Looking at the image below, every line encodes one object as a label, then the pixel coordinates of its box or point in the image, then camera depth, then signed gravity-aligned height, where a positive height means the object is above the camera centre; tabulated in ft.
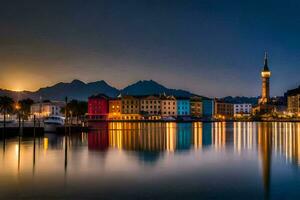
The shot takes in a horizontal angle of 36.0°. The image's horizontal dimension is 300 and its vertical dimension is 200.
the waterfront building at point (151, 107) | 616.26 +11.00
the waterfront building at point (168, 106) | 627.05 +12.47
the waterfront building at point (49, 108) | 563.48 +8.63
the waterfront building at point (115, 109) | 609.05 +8.07
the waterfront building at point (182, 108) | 645.51 +10.25
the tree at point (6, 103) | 314.28 +8.22
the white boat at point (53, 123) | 238.07 -4.32
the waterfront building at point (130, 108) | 609.01 +9.44
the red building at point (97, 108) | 616.39 +9.39
